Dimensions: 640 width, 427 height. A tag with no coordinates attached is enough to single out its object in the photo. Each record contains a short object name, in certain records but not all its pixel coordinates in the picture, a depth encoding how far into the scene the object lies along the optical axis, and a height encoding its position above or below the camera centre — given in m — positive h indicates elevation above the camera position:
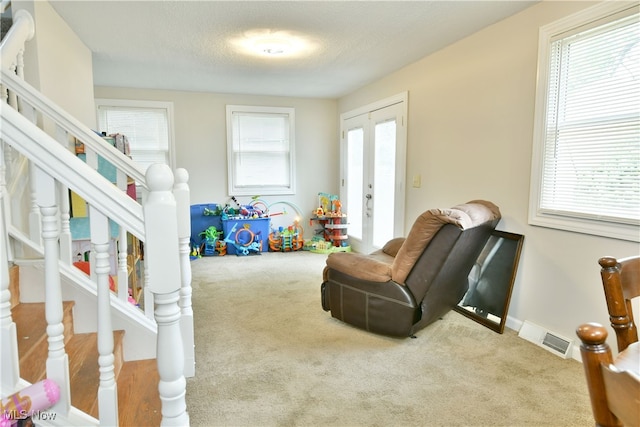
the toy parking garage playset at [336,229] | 5.58 -0.80
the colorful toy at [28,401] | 0.96 -0.60
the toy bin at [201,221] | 5.45 -0.63
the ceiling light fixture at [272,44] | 3.11 +1.23
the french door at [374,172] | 4.27 +0.09
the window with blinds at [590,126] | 2.06 +0.32
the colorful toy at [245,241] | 5.35 -0.93
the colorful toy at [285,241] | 5.64 -0.97
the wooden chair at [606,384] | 0.57 -0.34
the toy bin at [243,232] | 5.37 -0.80
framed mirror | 2.75 -0.83
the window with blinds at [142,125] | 5.05 +0.77
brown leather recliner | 2.29 -0.67
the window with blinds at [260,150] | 5.64 +0.45
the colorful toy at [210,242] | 5.33 -0.93
